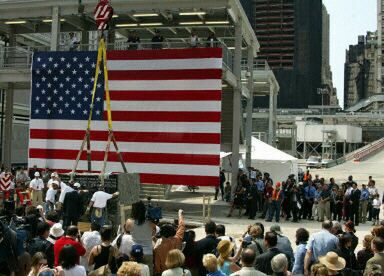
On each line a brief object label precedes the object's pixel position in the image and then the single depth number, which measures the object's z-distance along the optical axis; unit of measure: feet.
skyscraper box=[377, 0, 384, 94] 419.95
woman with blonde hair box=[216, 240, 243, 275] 20.84
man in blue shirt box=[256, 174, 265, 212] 63.58
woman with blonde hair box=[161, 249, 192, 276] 18.79
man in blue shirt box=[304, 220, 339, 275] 23.93
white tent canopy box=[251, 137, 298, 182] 84.84
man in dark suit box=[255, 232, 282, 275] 20.88
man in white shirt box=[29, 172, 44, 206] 58.49
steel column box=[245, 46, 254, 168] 86.53
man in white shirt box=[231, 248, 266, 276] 18.26
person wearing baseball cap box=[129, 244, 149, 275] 20.72
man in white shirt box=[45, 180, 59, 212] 49.14
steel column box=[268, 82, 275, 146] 137.31
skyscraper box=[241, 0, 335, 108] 397.39
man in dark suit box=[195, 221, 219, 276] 23.48
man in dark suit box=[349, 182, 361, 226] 58.90
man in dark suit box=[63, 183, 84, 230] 42.83
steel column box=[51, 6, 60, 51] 75.41
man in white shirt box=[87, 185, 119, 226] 41.93
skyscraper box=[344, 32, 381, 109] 484.33
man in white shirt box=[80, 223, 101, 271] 24.12
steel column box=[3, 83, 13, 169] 86.94
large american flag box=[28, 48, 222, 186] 63.21
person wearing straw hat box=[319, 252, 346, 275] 18.89
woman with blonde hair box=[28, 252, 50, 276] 19.01
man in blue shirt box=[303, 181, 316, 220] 61.46
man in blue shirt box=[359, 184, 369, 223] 60.75
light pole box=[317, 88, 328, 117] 348.86
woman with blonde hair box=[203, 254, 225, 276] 19.15
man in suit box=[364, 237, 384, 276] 21.30
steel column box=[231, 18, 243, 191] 74.28
